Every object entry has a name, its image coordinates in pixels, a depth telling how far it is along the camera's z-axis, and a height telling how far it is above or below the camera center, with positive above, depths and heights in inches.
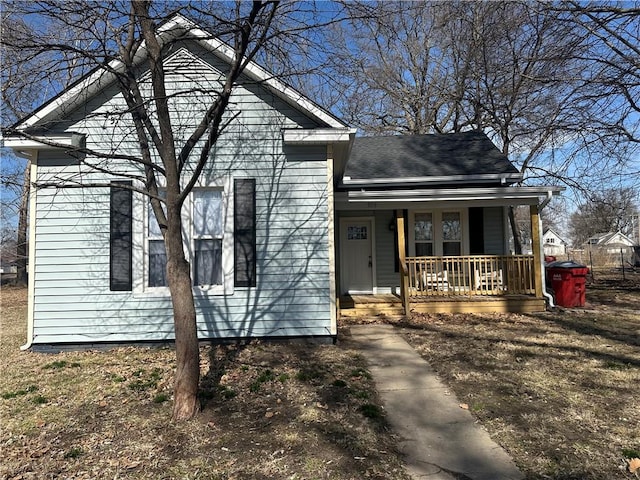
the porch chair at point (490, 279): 387.4 -20.7
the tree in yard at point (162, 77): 158.2 +73.7
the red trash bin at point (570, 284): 401.1 -26.5
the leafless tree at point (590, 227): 2631.6 +197.2
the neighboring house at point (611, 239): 2463.5 +110.3
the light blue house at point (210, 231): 272.5 +21.4
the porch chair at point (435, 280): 388.8 -20.4
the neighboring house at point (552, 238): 2955.0 +146.6
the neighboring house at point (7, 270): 1457.3 -11.4
